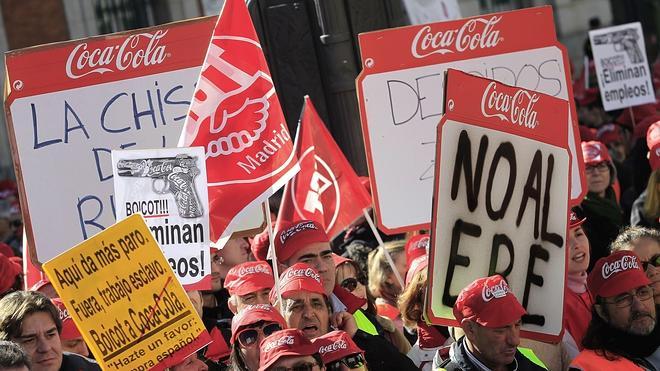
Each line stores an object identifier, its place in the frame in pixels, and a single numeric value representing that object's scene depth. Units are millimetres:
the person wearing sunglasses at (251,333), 10442
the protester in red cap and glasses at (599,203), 15295
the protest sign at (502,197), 10381
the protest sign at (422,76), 13175
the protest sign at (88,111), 12568
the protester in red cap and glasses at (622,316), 10840
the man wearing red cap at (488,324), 10017
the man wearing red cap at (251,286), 11947
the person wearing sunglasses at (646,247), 12338
